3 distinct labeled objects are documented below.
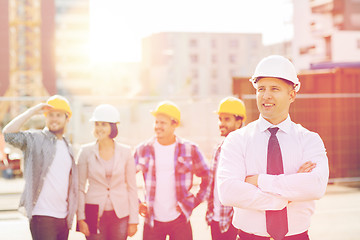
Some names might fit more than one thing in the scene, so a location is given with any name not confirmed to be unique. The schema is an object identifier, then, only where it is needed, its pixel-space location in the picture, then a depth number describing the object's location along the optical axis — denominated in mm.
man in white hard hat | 2930
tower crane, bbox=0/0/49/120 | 69875
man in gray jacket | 4531
